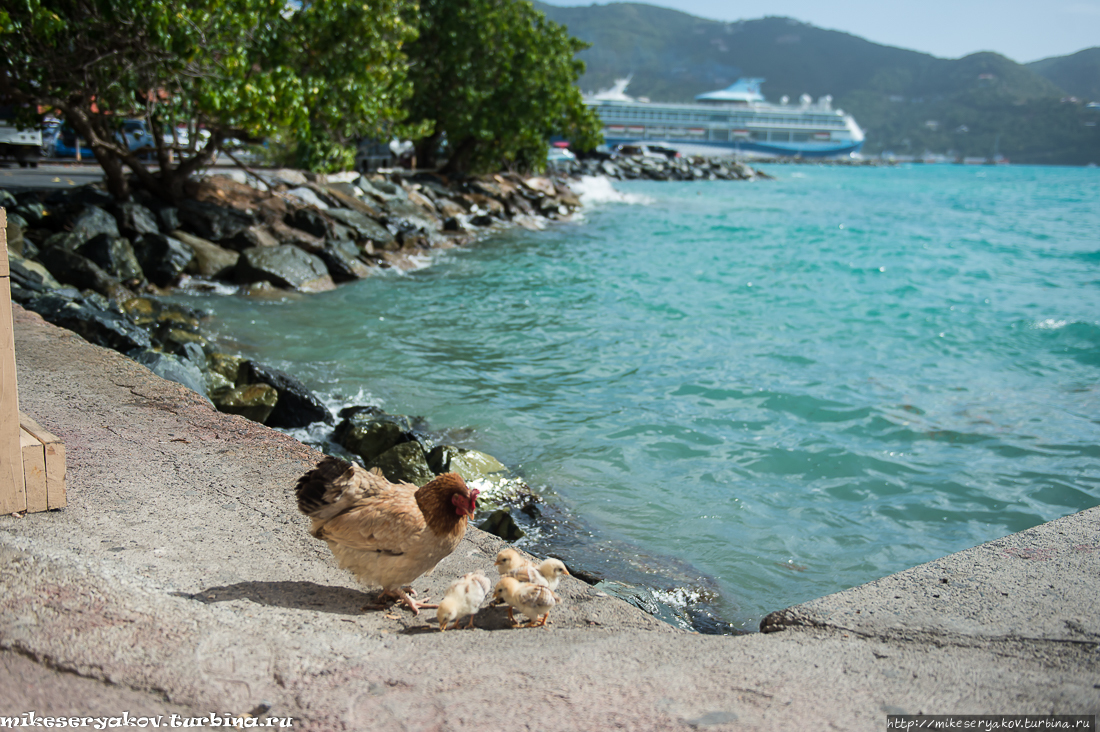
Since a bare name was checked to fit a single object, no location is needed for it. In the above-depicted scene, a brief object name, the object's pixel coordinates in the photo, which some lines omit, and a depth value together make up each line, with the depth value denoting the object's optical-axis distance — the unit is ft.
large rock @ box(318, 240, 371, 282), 48.53
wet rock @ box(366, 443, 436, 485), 19.57
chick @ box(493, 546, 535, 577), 11.57
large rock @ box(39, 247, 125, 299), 36.35
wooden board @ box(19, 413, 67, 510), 11.54
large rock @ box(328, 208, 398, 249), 56.59
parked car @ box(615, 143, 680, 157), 222.28
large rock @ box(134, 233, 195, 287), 41.65
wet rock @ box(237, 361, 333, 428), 23.56
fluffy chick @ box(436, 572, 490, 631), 10.24
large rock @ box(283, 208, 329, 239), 52.47
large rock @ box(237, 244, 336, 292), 43.57
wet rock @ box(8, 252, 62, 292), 30.40
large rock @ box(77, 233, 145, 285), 39.04
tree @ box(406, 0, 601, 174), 85.30
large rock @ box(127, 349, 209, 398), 22.71
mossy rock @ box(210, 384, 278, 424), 22.74
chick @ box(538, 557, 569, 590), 11.45
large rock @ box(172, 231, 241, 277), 44.13
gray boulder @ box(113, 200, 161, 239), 43.86
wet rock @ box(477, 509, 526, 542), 17.78
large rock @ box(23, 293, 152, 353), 25.72
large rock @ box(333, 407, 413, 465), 21.18
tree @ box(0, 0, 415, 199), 38.04
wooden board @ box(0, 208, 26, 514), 10.30
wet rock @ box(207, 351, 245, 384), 26.99
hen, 10.56
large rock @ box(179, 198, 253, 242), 48.32
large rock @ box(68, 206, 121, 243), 40.30
